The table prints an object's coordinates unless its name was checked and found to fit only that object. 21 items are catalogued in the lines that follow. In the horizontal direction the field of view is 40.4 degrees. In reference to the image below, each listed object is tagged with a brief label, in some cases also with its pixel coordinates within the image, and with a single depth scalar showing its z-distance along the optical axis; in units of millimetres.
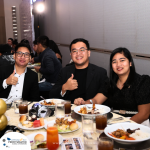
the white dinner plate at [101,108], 1803
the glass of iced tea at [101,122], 1445
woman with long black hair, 2014
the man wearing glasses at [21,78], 2668
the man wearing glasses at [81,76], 2572
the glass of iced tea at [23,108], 1820
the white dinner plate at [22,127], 1499
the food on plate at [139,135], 1240
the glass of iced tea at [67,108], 1816
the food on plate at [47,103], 2062
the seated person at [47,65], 4355
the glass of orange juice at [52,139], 1188
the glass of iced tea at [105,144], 1083
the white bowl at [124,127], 1348
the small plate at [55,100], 2164
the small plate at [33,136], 1284
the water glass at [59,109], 1683
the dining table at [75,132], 1171
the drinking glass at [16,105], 1905
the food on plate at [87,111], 1756
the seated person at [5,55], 4508
